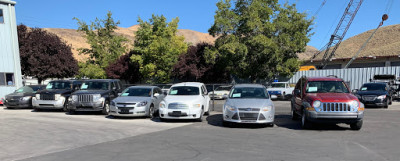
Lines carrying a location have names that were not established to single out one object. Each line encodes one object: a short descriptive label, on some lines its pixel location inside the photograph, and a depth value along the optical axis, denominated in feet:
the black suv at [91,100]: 50.19
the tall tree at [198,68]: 105.09
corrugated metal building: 85.61
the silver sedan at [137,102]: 44.57
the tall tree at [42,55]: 115.55
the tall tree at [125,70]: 130.52
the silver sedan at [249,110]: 35.73
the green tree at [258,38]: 91.91
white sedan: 41.34
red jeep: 32.50
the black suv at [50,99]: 55.11
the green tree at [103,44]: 143.54
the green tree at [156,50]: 117.57
